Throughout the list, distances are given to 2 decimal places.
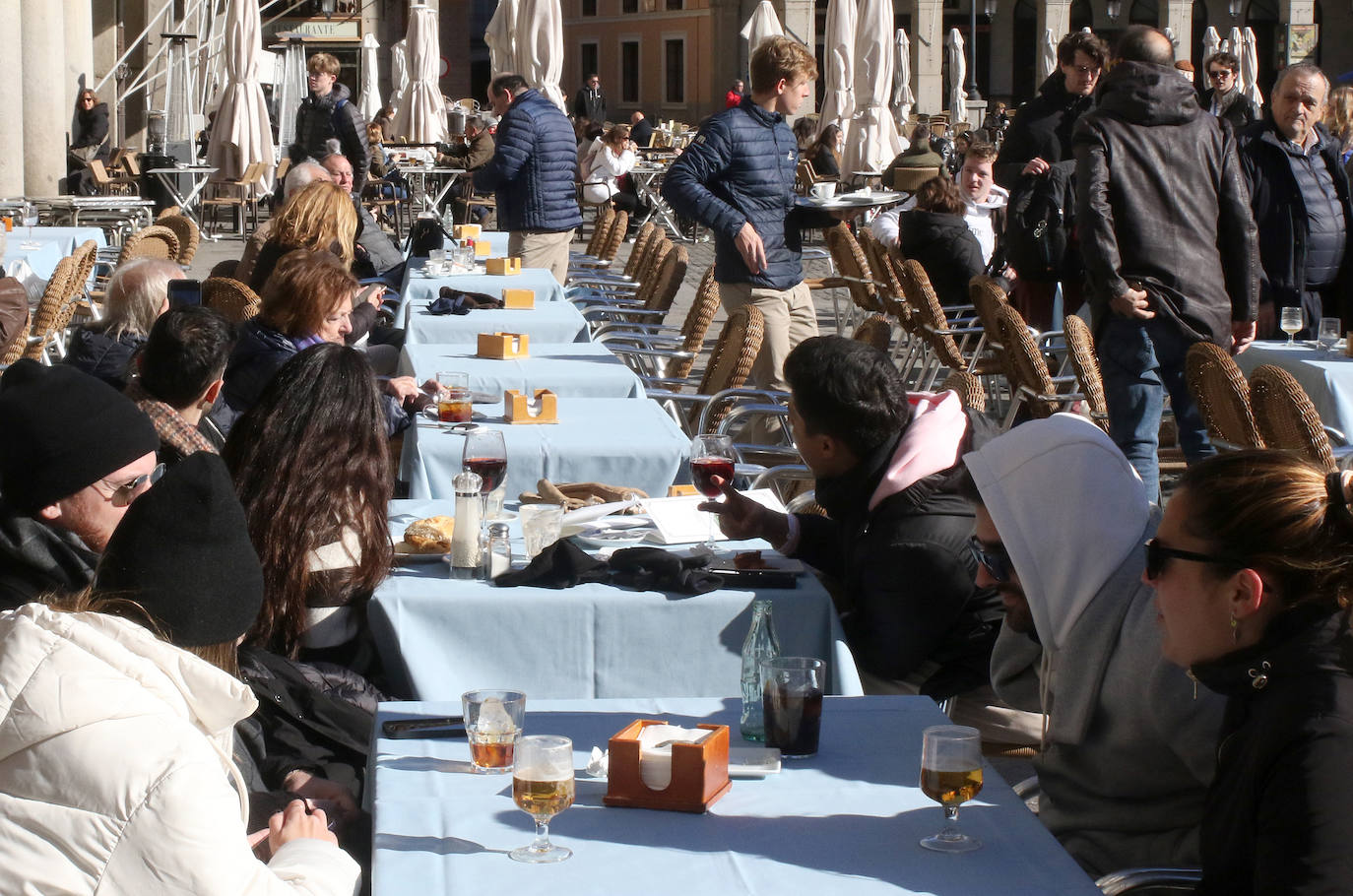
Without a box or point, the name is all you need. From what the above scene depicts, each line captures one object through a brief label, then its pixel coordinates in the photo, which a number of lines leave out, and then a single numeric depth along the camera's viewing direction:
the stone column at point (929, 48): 46.75
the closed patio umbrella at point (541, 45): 13.95
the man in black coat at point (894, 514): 3.45
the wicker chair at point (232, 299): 6.88
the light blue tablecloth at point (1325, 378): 5.68
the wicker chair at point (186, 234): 10.33
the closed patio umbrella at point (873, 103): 15.73
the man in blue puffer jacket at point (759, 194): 7.06
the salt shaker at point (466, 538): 3.52
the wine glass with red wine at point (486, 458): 3.72
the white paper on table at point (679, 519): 3.83
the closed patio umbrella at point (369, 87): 26.16
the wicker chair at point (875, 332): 6.16
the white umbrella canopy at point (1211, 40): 30.52
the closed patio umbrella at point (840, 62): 16.06
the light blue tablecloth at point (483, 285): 8.59
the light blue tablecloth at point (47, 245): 10.18
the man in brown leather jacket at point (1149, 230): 5.59
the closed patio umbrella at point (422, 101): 20.16
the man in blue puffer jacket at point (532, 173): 9.62
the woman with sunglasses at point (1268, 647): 1.88
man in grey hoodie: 2.49
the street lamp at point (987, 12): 40.47
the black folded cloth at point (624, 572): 3.47
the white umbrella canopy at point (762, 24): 20.28
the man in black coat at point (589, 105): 29.94
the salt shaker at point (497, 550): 3.50
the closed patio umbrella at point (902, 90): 26.78
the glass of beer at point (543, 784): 2.14
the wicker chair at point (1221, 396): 4.77
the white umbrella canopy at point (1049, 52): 30.80
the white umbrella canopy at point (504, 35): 14.62
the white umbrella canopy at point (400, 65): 20.80
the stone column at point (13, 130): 16.05
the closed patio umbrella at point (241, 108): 15.57
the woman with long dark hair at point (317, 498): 3.41
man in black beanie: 2.85
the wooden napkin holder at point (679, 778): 2.27
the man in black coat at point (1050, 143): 8.08
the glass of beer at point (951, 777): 2.17
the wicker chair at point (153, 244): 9.22
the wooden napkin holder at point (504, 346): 6.38
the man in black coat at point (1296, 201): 6.94
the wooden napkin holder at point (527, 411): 5.09
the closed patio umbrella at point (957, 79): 31.50
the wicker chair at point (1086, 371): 6.02
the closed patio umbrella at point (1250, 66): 24.98
